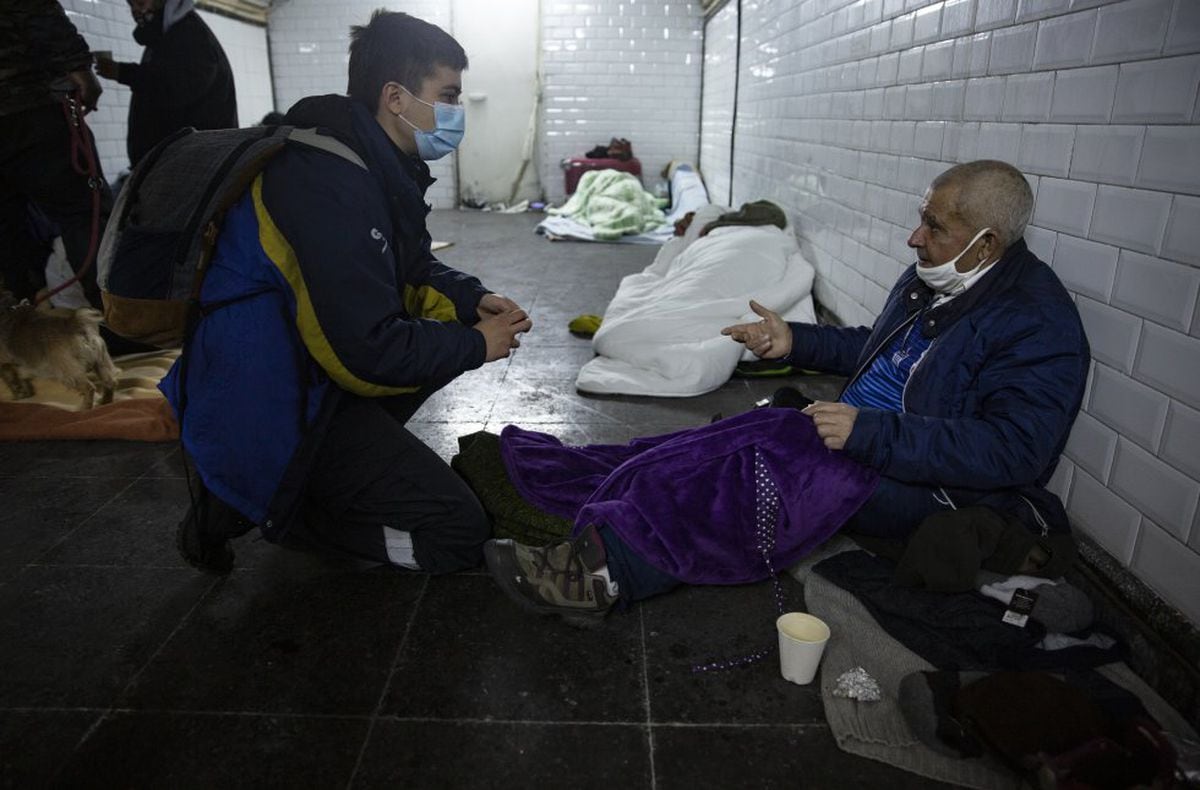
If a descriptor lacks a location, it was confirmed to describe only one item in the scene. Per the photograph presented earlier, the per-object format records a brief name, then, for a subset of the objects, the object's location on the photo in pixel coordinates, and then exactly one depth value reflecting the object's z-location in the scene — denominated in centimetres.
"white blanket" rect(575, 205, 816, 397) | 355
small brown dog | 317
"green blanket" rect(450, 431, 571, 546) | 217
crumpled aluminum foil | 165
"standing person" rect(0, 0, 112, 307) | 339
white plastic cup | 167
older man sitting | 175
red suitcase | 992
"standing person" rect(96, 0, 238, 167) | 384
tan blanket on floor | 302
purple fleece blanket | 189
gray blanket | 149
